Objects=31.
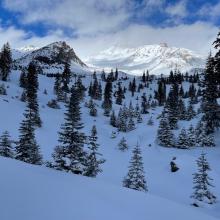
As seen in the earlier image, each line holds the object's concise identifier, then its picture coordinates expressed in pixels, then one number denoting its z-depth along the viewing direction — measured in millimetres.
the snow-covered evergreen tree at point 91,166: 29086
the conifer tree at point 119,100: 114500
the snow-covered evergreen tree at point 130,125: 67644
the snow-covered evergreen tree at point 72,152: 25219
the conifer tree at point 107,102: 83769
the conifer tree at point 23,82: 90775
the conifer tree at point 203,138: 47166
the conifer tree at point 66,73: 115188
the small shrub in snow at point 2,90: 71088
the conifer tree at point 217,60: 22877
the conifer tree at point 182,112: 72688
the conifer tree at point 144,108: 94962
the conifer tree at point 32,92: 55656
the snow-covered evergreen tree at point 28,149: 28047
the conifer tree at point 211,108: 50688
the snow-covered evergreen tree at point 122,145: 51750
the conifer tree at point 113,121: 71875
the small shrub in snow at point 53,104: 76000
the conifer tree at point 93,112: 79188
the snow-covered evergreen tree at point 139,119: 76862
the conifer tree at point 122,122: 67000
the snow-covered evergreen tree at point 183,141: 48344
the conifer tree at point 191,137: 48625
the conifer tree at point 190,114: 71750
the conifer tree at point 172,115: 61400
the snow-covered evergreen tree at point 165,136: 50188
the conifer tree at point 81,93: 97188
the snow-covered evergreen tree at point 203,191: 28453
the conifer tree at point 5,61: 90500
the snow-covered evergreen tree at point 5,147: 27984
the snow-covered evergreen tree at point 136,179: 28422
